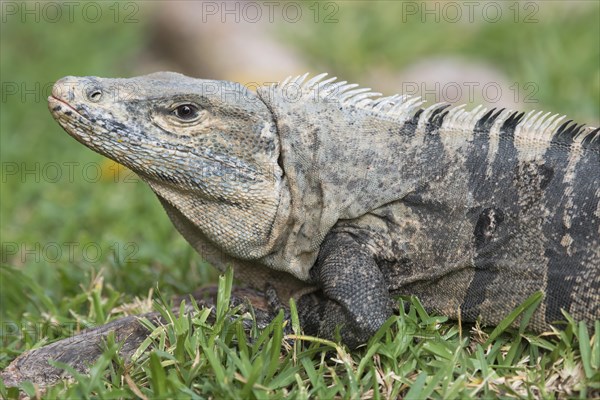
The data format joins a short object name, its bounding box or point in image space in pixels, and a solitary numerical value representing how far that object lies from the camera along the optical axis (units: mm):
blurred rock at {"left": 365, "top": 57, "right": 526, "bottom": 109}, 18328
